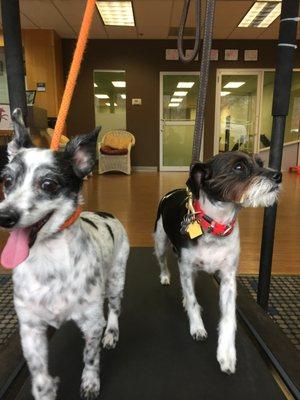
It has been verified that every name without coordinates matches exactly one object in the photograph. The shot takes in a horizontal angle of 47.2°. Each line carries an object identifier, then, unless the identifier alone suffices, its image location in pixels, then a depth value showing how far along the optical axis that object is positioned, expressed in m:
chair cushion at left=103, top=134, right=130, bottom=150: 8.93
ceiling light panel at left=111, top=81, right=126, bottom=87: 9.30
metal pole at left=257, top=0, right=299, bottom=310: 1.56
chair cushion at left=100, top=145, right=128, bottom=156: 8.34
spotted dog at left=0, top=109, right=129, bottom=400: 0.97
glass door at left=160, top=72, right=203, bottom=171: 9.16
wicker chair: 8.43
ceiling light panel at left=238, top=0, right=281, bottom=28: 6.52
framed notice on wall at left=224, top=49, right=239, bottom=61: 8.88
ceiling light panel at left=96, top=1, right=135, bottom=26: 6.60
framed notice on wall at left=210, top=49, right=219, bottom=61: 8.88
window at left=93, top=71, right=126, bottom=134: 9.24
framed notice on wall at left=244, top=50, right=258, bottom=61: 8.87
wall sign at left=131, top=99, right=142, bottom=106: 9.19
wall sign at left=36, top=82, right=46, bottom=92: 8.23
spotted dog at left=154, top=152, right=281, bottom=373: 1.42
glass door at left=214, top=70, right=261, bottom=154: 9.13
